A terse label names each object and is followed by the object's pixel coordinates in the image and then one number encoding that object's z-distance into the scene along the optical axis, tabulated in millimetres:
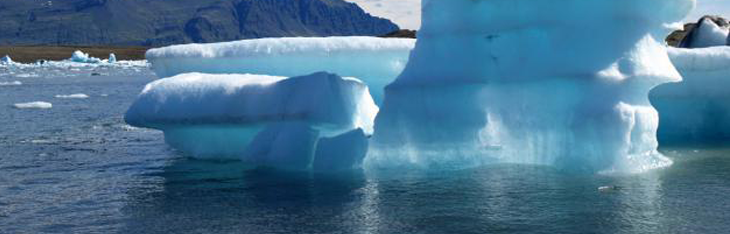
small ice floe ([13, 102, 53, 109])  24391
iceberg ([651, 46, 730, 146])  14969
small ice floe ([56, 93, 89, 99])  29797
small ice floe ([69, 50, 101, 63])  73688
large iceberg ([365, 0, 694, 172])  11375
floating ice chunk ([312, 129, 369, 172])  11594
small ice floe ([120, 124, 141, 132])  18559
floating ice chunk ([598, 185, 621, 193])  9859
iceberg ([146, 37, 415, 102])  15211
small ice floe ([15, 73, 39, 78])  53094
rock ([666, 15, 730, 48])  21438
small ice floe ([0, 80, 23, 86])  41450
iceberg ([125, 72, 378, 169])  11578
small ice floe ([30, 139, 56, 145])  15617
